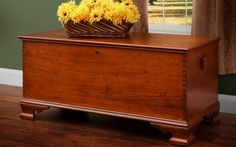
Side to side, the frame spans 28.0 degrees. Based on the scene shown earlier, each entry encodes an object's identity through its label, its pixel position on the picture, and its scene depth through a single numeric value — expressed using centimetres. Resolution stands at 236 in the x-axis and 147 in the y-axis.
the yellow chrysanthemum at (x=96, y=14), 307
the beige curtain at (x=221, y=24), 328
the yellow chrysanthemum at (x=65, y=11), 314
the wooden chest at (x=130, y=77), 282
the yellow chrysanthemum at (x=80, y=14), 308
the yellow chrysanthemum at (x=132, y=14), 309
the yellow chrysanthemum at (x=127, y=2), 318
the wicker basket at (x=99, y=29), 311
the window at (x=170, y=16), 369
